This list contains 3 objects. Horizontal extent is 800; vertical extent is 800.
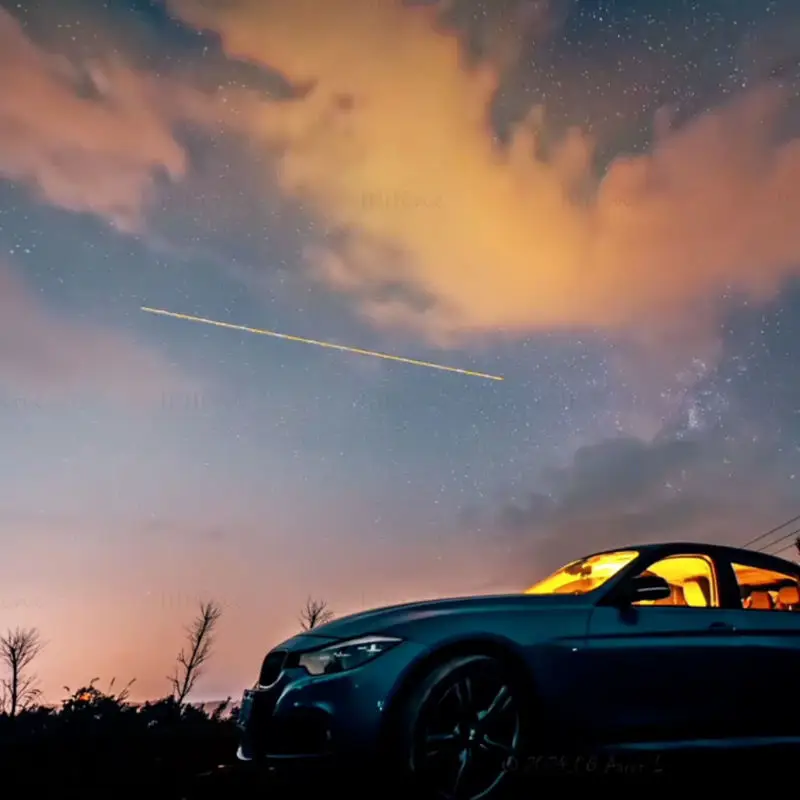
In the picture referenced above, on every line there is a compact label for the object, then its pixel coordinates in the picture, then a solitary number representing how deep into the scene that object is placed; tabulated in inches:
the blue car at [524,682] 159.0
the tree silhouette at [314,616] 2433.6
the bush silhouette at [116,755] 207.5
